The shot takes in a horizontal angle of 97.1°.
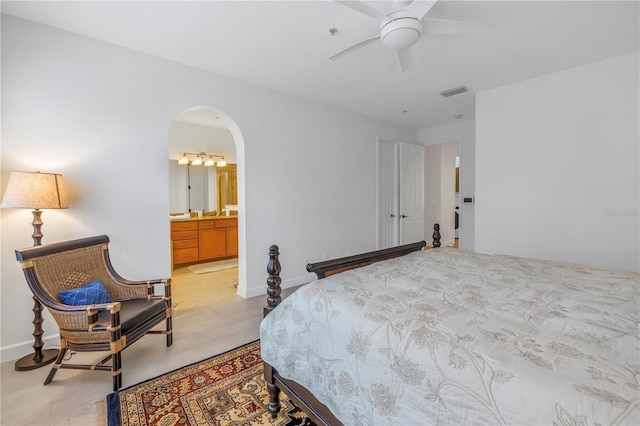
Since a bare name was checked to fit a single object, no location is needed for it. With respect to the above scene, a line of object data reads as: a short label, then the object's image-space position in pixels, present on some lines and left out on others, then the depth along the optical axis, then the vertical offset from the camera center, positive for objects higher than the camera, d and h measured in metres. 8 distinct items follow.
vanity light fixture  5.26 +0.91
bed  0.78 -0.48
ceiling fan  1.77 +1.22
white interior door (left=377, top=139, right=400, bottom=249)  5.23 +0.20
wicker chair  1.84 -0.69
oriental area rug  1.61 -1.20
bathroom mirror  5.25 +0.40
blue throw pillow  1.97 -0.62
